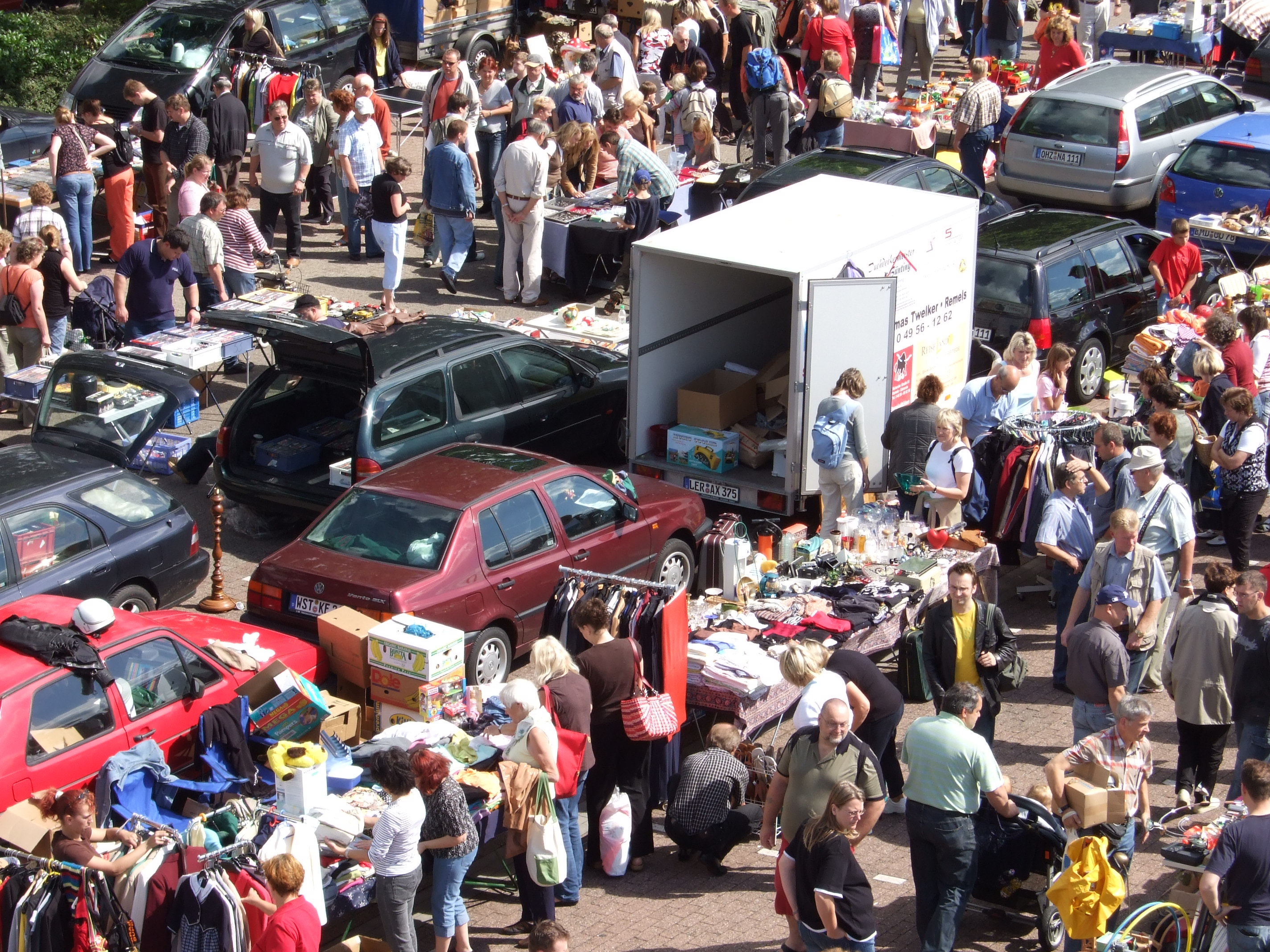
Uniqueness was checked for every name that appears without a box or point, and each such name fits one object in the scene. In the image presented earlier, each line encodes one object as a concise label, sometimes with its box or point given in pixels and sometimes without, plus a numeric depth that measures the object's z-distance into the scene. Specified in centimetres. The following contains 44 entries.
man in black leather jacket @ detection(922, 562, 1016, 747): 1855
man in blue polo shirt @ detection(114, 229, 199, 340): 3023
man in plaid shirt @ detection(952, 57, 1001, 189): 4094
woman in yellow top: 4453
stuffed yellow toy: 1669
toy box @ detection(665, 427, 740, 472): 2620
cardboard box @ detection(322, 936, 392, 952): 1538
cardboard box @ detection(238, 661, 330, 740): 1820
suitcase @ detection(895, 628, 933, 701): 2123
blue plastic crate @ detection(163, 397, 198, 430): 2714
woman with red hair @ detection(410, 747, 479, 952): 1536
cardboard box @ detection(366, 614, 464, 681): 1894
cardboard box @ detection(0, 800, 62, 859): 1585
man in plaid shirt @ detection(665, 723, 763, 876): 1761
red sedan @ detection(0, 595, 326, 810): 1683
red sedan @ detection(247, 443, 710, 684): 2072
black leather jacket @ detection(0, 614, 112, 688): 1747
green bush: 4650
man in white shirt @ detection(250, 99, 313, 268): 3631
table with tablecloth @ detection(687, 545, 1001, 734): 1952
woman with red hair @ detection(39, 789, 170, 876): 1498
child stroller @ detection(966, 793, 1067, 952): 1600
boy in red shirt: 3189
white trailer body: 2492
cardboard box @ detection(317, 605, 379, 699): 1953
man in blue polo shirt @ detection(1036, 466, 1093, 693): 2198
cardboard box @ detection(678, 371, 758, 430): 2658
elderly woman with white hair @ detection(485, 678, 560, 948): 1605
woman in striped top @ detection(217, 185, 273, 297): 3269
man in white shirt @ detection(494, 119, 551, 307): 3484
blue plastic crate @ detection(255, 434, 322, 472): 2556
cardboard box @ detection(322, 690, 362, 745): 1891
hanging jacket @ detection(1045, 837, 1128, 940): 1469
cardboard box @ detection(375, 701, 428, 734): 1937
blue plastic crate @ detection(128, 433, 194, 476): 2886
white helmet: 1798
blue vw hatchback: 3653
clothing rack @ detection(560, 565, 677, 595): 1916
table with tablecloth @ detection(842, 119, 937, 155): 4284
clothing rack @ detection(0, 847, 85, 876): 1467
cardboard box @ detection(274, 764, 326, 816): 1655
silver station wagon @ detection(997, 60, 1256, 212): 3916
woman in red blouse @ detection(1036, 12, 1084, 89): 4619
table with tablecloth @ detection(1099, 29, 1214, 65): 5297
